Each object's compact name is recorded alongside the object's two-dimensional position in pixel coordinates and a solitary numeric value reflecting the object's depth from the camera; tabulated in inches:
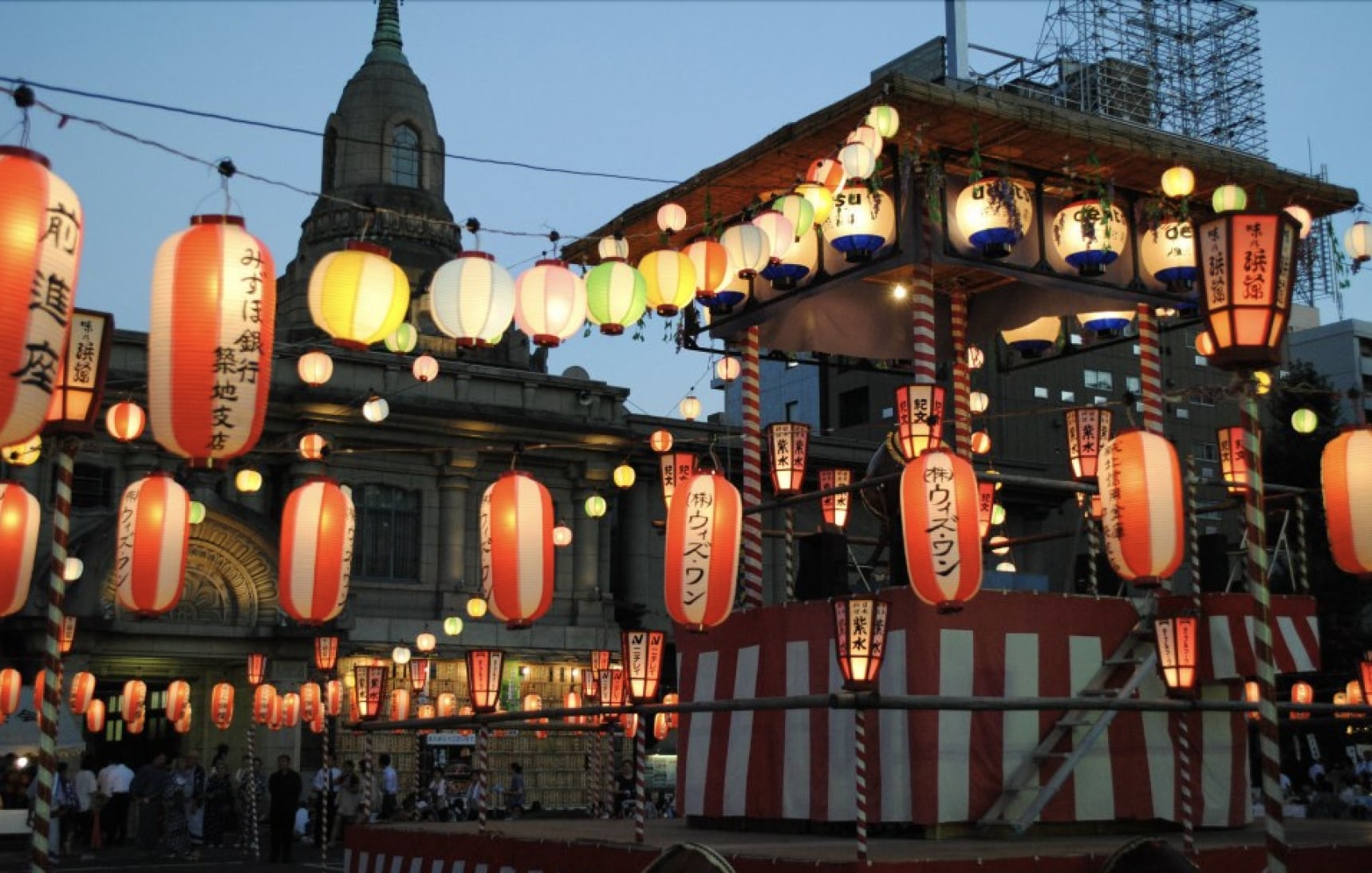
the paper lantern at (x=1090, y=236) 624.4
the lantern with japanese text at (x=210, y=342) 390.3
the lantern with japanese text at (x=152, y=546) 621.6
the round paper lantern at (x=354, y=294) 505.4
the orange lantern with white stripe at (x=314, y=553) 607.8
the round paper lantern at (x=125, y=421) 948.0
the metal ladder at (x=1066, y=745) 508.4
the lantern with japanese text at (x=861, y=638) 425.7
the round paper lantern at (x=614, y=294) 609.3
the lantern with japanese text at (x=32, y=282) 309.0
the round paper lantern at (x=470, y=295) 548.7
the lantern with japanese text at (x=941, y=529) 500.4
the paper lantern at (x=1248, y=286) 372.8
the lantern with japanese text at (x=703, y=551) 563.5
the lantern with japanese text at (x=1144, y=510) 519.2
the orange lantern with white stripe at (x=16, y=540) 587.8
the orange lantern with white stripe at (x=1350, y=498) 549.3
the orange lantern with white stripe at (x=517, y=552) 594.2
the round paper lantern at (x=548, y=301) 582.9
